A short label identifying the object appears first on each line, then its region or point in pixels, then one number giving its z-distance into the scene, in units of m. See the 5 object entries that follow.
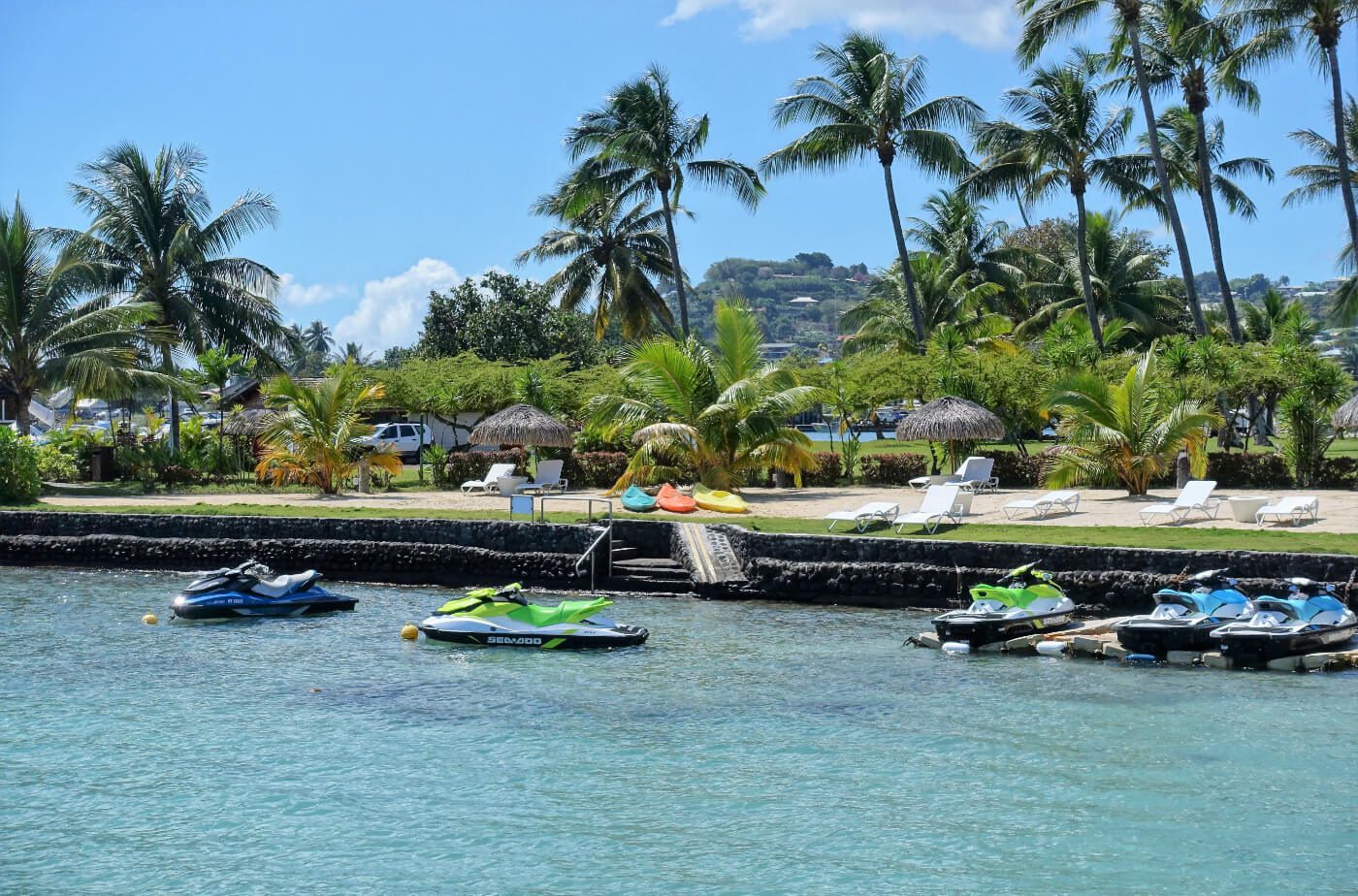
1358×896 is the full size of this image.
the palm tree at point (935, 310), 49.59
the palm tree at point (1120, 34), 38.34
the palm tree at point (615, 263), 52.72
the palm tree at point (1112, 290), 52.84
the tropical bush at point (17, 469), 33.09
